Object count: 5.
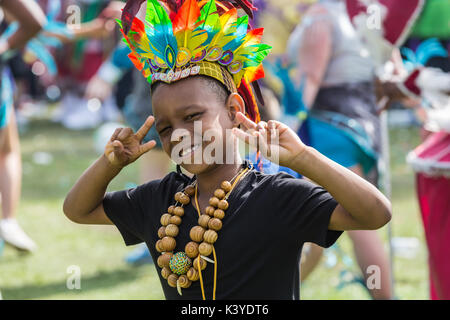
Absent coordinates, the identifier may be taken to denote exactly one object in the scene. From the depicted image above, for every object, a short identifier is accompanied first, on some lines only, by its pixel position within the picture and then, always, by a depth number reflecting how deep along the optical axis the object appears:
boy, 4.15
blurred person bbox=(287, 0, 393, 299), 7.93
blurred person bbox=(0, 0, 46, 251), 10.12
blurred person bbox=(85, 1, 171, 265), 10.00
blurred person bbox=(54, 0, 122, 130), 25.26
